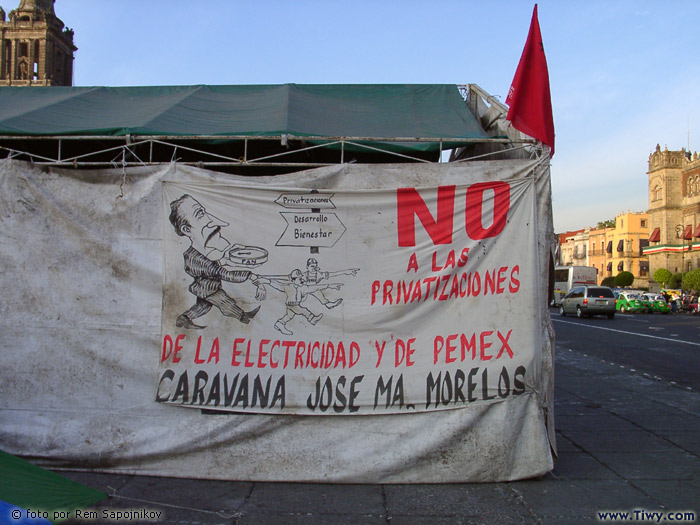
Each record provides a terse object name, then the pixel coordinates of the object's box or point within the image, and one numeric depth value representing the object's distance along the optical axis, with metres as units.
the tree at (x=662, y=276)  61.19
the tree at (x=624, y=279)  73.25
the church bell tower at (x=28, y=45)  67.25
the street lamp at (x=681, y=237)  66.31
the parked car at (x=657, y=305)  40.09
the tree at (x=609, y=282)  81.11
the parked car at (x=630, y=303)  40.41
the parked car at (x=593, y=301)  29.48
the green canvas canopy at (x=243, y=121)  5.06
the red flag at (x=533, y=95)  4.83
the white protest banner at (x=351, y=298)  4.67
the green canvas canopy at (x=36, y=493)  3.51
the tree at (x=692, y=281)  48.41
